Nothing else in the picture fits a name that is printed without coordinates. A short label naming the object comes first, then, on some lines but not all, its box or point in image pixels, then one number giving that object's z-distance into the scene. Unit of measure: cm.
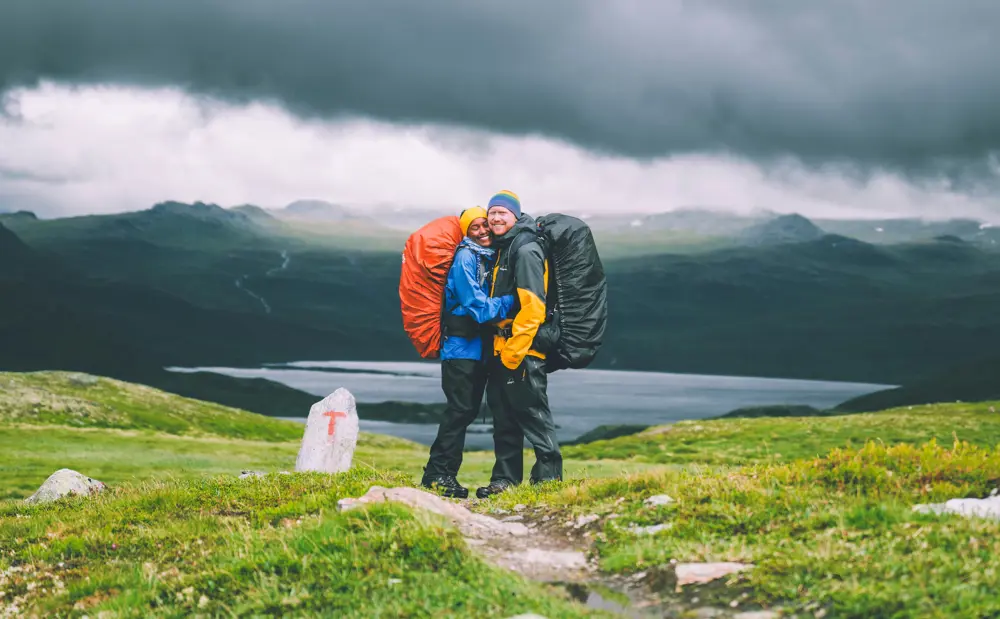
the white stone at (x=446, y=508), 962
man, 1306
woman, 1314
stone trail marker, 1742
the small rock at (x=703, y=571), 738
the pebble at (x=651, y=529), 891
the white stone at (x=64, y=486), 1716
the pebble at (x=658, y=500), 978
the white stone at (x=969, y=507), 812
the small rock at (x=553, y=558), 844
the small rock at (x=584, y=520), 978
